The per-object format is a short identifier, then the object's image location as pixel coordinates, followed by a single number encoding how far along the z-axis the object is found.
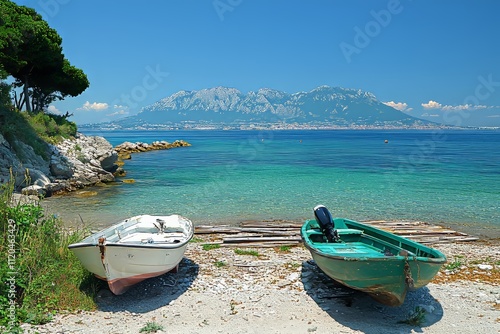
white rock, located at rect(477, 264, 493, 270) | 10.15
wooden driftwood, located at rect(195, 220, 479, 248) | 12.80
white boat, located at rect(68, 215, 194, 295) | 7.56
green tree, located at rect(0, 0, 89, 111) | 24.33
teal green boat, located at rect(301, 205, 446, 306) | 6.88
